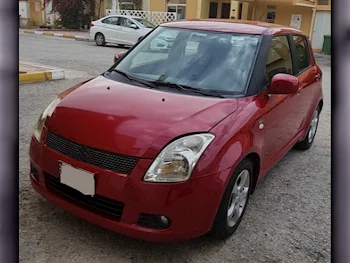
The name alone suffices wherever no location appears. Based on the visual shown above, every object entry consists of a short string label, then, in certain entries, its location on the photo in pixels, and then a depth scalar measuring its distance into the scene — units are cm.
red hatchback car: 212
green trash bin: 1686
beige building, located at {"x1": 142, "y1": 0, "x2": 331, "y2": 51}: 1847
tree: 2193
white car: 1448
